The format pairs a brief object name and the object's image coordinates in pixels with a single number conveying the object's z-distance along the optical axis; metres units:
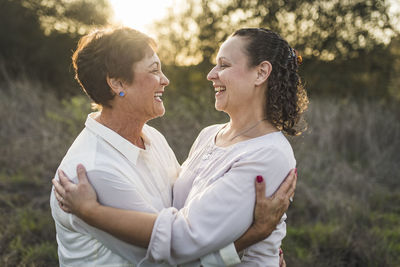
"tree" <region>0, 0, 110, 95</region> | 12.31
